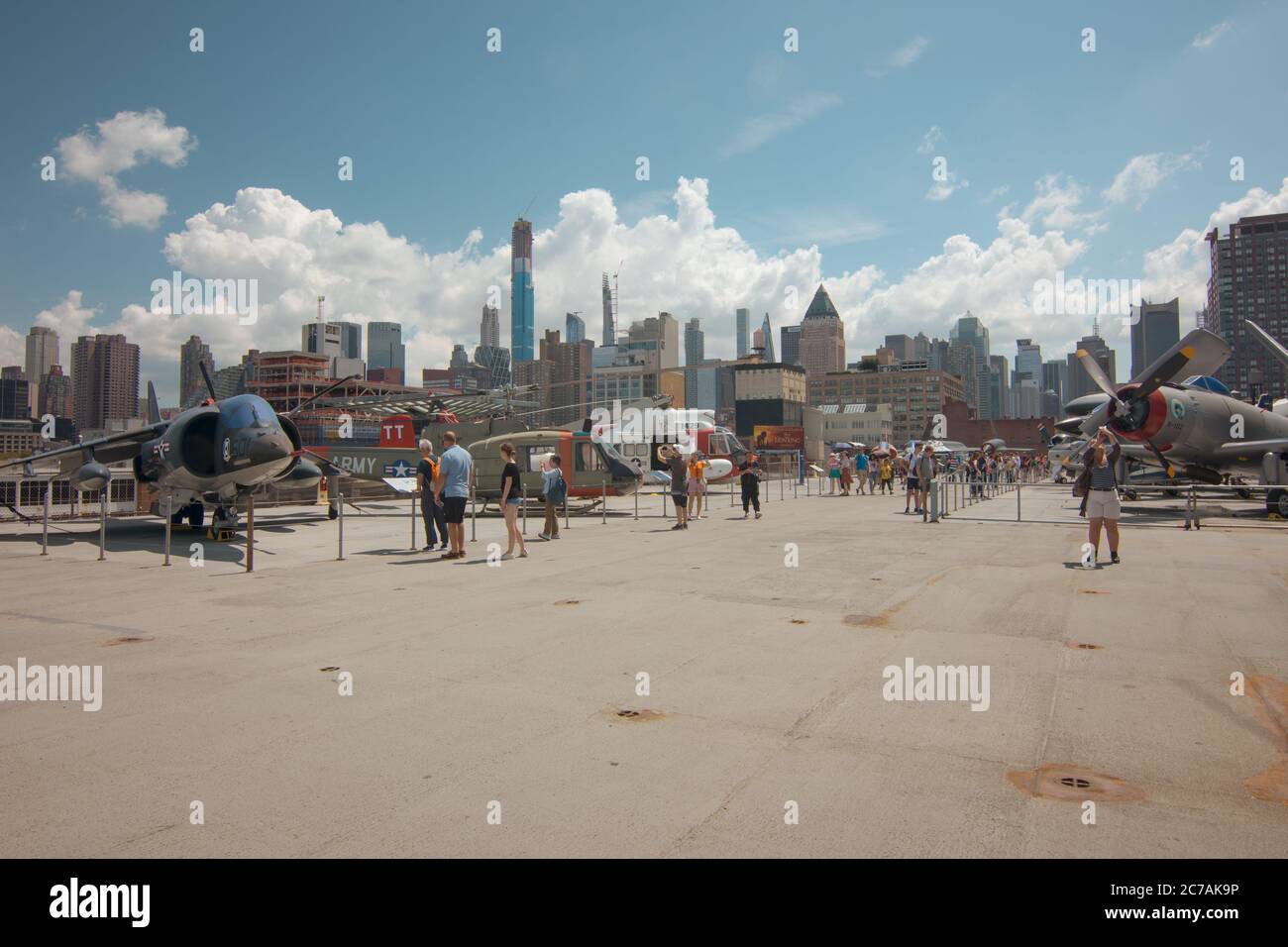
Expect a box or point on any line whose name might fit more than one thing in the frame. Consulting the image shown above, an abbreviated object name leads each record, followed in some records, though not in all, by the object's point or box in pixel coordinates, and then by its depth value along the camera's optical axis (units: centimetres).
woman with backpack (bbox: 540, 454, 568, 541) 1550
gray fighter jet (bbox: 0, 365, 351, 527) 1495
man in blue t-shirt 1302
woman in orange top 2153
